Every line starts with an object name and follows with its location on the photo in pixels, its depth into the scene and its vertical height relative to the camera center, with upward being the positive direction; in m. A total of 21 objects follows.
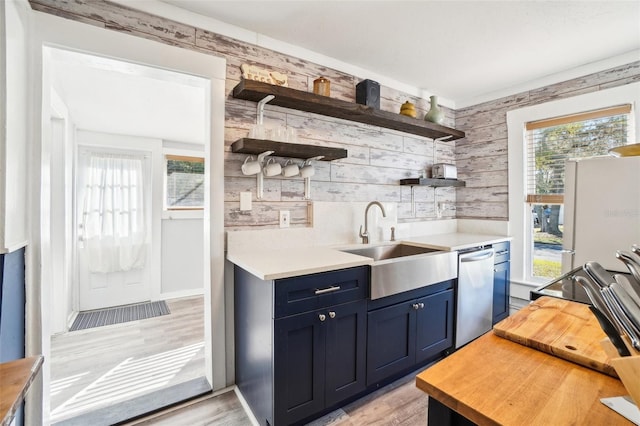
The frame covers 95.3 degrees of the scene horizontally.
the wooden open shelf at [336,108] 1.87 +0.79
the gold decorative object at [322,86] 2.17 +0.93
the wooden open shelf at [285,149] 1.81 +0.41
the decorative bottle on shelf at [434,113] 2.87 +0.97
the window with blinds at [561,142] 2.40 +0.64
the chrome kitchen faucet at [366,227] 2.46 -0.14
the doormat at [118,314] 3.10 -1.22
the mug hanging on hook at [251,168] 1.95 +0.28
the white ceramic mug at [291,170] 2.07 +0.29
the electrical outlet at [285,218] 2.17 -0.06
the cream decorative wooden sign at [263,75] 1.97 +0.94
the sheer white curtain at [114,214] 3.53 -0.07
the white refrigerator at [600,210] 1.85 +0.03
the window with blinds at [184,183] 4.09 +0.39
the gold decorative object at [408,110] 2.70 +0.95
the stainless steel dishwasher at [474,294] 2.31 -0.68
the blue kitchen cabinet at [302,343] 1.45 -0.71
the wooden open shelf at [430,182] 2.78 +0.30
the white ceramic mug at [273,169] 1.99 +0.28
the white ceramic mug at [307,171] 2.15 +0.29
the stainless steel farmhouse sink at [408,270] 1.76 -0.39
